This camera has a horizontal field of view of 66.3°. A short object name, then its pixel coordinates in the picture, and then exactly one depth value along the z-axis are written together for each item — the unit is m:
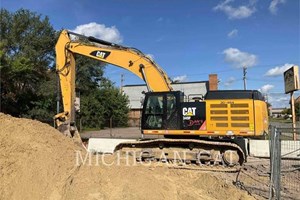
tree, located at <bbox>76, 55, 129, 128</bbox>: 22.31
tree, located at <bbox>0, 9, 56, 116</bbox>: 17.13
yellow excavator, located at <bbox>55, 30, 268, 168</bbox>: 7.37
